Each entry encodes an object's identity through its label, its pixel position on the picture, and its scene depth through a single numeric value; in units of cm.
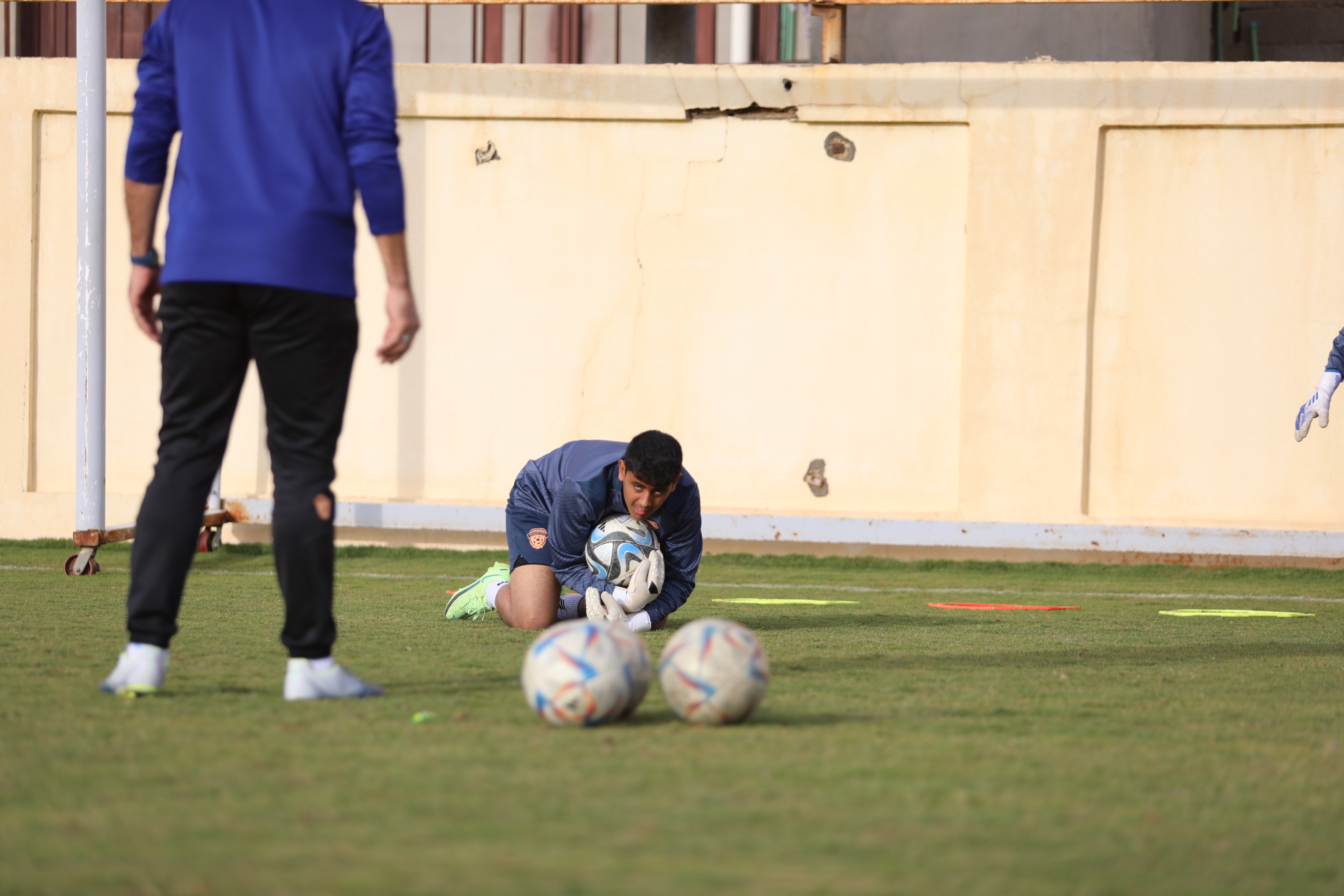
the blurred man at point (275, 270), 678
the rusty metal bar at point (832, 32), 1883
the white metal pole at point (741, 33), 2167
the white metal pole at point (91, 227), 1455
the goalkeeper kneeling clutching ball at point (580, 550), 1077
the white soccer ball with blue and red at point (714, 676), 653
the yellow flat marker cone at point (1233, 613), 1338
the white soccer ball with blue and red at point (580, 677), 639
